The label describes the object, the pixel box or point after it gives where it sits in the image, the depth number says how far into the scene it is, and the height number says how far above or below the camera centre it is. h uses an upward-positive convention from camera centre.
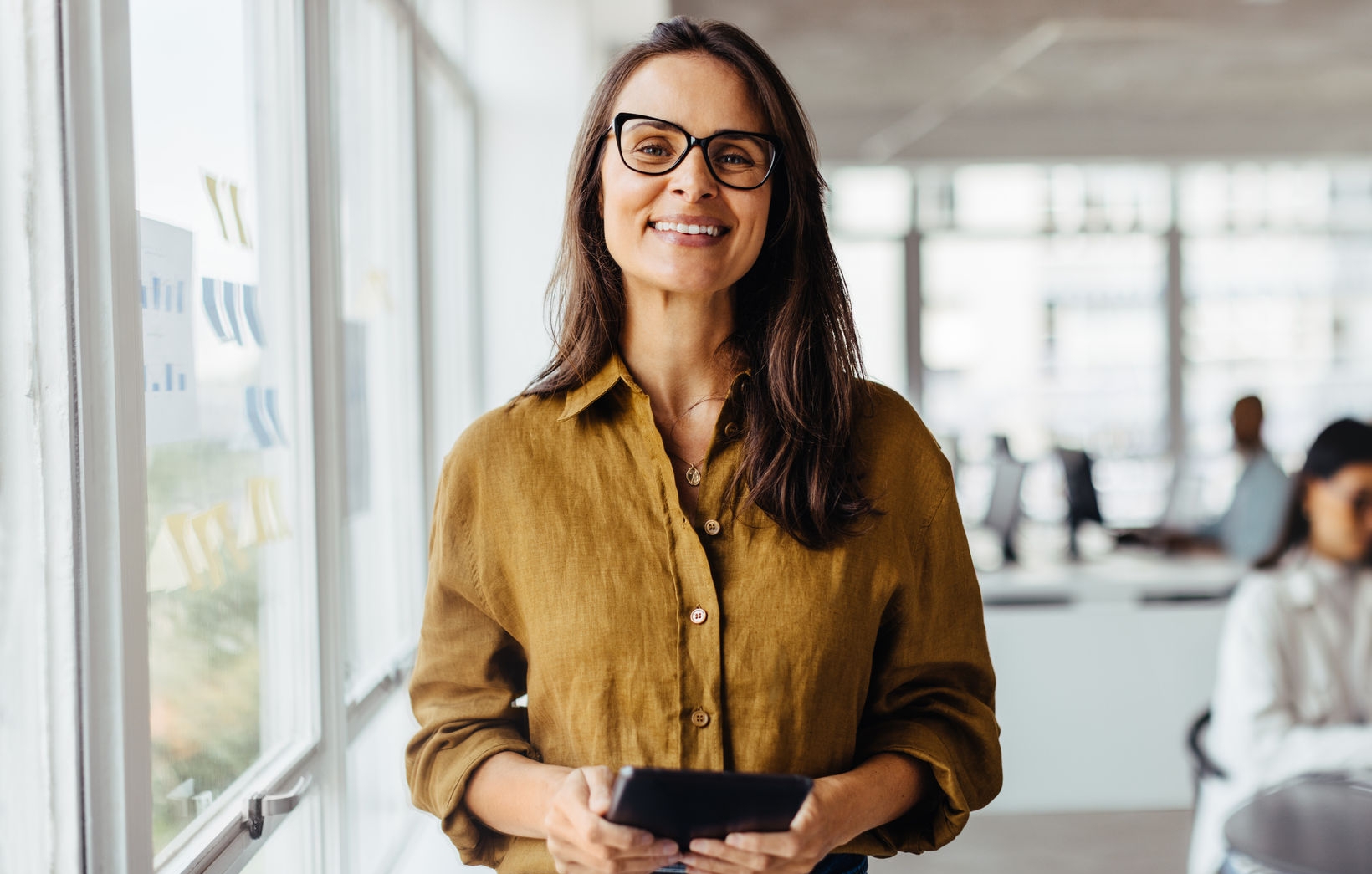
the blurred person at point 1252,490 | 4.98 -0.45
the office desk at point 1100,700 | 4.57 -1.26
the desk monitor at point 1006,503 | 6.00 -0.60
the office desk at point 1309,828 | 1.97 -0.82
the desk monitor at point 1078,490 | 6.32 -0.56
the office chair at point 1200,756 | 2.74 -0.90
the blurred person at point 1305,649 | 2.67 -0.64
